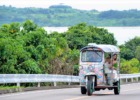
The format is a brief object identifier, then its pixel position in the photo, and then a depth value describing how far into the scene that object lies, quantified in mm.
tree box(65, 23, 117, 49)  75062
